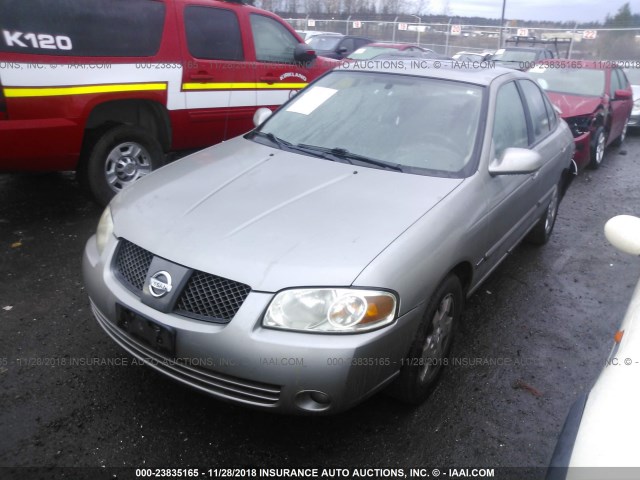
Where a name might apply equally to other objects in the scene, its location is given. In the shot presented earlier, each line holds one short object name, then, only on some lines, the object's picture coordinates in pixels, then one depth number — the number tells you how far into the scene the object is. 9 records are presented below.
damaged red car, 7.23
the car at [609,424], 1.39
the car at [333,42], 15.79
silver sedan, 2.13
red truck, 4.09
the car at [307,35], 17.08
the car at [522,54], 14.94
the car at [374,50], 13.81
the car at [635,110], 10.59
